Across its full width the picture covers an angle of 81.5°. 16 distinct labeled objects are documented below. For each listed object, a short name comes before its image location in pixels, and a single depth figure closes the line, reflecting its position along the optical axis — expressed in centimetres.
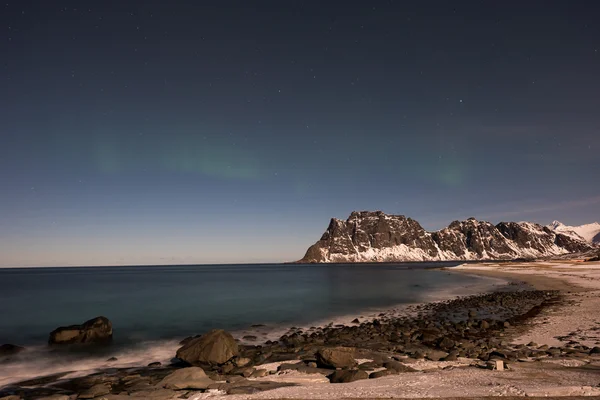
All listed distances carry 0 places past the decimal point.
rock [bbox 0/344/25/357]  2311
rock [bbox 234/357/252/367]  1723
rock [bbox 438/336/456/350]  1908
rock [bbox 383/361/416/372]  1448
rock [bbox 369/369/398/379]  1364
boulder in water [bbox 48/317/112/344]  2533
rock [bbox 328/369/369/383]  1313
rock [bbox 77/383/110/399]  1320
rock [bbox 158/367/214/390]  1319
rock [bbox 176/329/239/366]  1800
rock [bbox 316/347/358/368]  1538
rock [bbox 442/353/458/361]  1608
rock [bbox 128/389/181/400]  1227
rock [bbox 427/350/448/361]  1647
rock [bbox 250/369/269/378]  1480
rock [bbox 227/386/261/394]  1225
